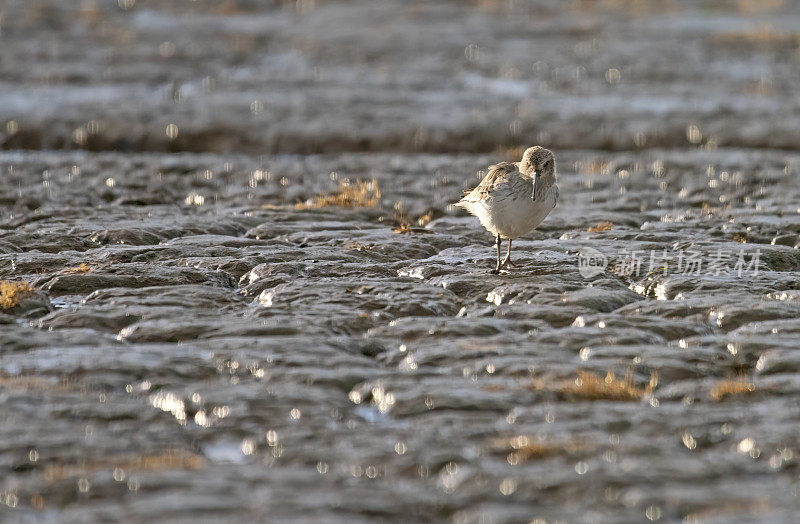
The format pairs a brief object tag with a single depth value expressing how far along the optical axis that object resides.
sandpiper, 20.37
